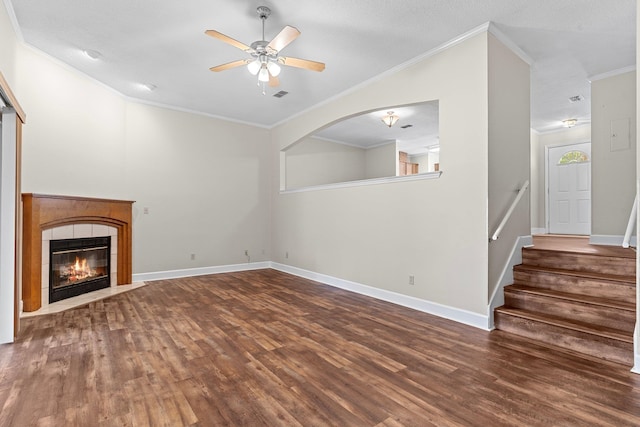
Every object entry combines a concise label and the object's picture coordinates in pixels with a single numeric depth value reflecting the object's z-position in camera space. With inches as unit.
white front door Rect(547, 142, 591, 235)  263.3
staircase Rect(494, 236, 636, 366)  107.5
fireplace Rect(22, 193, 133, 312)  152.8
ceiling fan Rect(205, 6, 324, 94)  116.4
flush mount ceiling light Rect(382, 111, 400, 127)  239.0
